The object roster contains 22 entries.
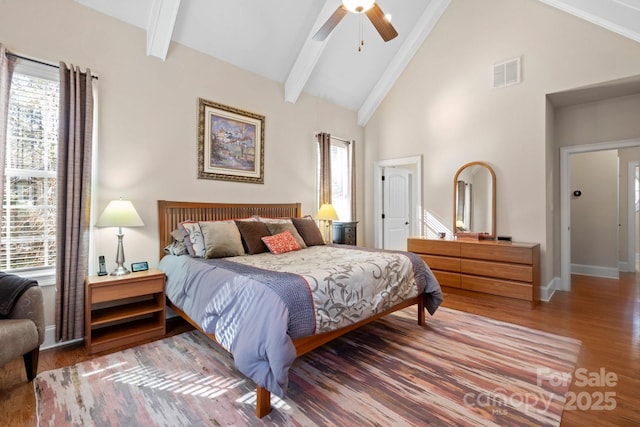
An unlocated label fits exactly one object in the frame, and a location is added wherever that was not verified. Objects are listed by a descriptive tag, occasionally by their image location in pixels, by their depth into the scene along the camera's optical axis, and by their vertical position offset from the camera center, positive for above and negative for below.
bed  1.71 -0.58
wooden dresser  3.77 -0.65
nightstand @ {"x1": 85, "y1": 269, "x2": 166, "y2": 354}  2.49 -0.86
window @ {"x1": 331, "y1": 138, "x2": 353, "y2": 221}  5.54 +0.73
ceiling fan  2.57 +1.84
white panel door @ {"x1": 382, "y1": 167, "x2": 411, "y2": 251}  5.92 +0.22
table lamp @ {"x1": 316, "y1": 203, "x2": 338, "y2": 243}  4.72 +0.08
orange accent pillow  3.24 -0.28
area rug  1.72 -1.14
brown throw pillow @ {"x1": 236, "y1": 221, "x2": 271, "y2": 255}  3.20 -0.19
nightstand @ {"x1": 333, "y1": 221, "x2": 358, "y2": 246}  5.04 -0.26
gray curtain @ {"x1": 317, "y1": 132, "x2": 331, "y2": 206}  5.04 +0.86
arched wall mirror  4.44 +0.27
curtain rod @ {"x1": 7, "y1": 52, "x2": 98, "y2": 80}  2.45 +1.35
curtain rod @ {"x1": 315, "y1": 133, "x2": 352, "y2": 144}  5.41 +1.46
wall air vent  4.16 +2.06
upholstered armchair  1.81 -0.72
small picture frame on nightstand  2.90 -0.48
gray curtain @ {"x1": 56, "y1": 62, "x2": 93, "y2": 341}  2.55 +0.14
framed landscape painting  3.67 +0.98
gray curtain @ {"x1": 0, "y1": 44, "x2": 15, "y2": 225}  2.34 +0.92
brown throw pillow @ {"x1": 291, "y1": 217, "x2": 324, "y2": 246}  3.78 -0.17
